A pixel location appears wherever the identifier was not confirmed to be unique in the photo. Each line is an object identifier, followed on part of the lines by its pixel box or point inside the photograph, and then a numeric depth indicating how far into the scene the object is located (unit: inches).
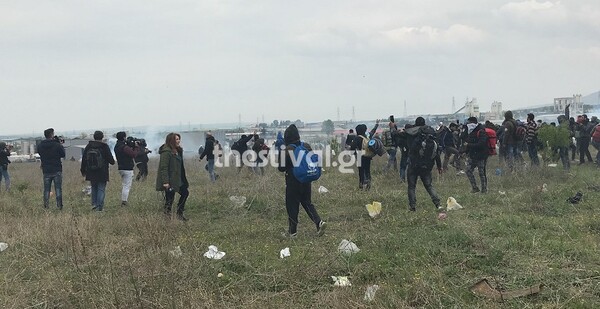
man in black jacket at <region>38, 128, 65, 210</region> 336.2
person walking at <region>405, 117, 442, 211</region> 280.7
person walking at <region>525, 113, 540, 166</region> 454.9
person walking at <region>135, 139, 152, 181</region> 523.7
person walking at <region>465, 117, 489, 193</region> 333.4
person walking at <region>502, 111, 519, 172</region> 426.7
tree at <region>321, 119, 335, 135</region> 1369.3
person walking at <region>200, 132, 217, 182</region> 486.3
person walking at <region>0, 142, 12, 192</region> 443.8
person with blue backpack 229.8
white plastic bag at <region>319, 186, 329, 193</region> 377.4
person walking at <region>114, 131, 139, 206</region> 354.3
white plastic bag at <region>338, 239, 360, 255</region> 189.2
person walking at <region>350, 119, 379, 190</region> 380.1
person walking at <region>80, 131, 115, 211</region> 327.6
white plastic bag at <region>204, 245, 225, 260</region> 194.9
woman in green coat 277.1
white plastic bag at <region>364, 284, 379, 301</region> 139.2
